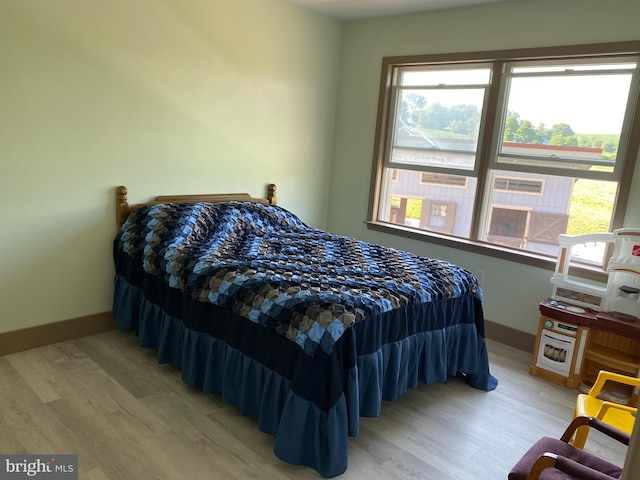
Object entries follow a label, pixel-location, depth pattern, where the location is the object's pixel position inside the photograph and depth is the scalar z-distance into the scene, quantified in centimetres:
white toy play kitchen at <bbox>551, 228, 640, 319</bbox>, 280
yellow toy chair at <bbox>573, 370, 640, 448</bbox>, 181
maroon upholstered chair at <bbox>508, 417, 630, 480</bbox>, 134
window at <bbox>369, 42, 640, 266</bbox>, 310
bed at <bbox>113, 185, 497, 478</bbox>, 197
